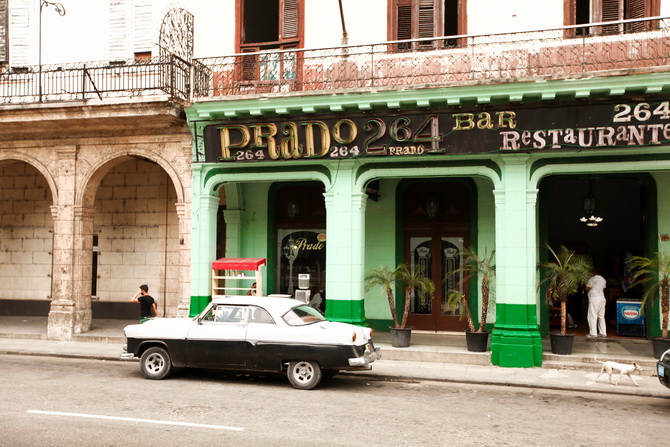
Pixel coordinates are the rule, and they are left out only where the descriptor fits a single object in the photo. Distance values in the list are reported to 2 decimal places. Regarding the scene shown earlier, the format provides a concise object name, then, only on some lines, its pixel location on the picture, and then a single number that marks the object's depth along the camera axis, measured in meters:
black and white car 10.05
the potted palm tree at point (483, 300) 13.07
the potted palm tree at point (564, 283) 12.58
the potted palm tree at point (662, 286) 12.18
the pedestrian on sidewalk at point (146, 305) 14.46
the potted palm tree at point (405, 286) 13.53
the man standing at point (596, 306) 14.84
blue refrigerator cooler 14.95
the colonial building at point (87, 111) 14.79
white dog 10.40
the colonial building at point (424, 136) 12.28
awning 14.02
